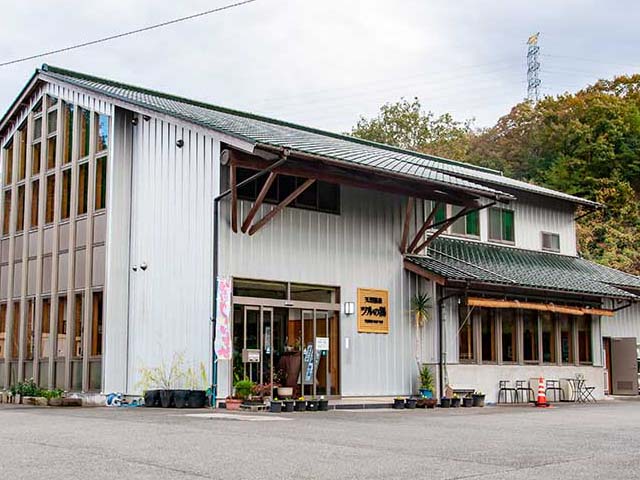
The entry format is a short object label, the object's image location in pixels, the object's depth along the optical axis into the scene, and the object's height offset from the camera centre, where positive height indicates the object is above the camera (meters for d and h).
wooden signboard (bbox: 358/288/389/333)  22.44 +1.20
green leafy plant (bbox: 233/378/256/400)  19.22 -0.63
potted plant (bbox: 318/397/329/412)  19.27 -0.98
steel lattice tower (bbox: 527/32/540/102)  71.81 +23.21
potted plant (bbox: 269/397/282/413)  18.36 -0.95
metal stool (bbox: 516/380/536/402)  25.21 -0.86
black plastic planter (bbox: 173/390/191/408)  19.30 -0.78
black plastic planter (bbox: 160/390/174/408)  19.39 -0.82
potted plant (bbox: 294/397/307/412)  18.97 -0.98
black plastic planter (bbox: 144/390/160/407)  19.78 -0.84
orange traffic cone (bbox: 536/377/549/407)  22.95 -1.04
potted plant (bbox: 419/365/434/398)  22.59 -0.59
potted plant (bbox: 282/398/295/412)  18.58 -0.94
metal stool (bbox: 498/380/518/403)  24.58 -0.87
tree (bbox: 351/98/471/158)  60.78 +15.48
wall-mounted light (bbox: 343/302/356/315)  22.13 +1.24
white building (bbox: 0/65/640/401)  20.11 +2.43
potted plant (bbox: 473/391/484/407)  22.73 -1.04
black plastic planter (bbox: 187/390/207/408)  19.27 -0.84
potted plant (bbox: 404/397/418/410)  21.05 -1.03
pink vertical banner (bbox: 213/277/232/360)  19.19 +0.77
